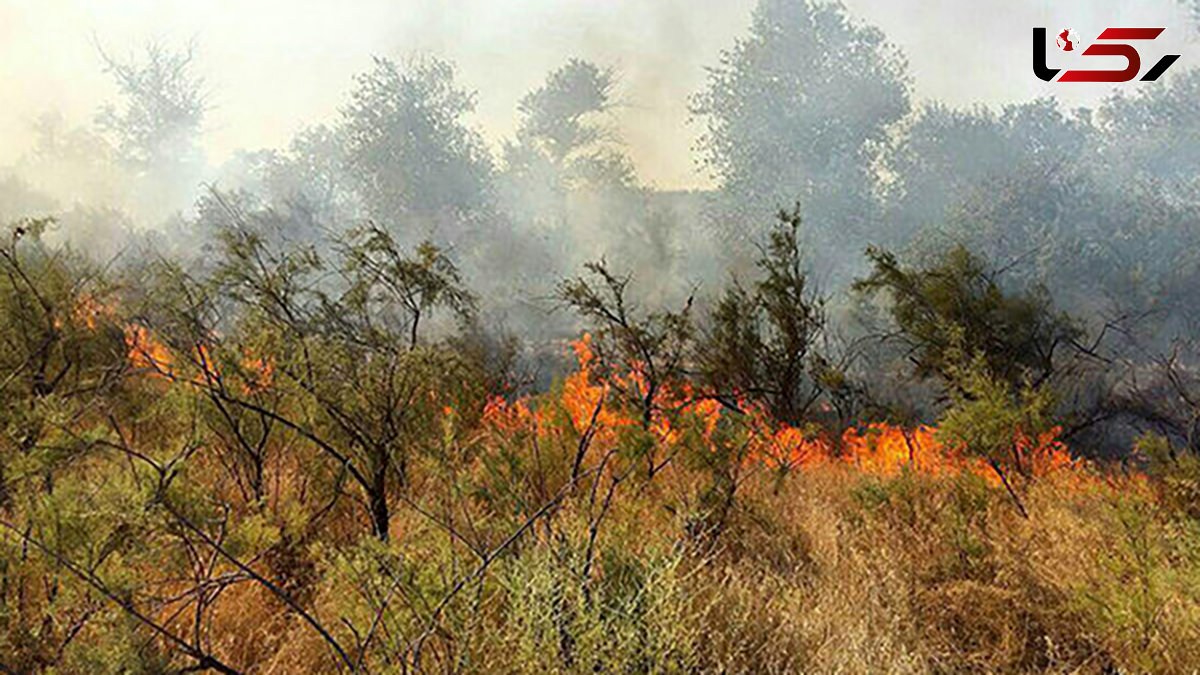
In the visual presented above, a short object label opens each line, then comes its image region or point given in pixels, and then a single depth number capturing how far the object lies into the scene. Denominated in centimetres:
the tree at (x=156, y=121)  3003
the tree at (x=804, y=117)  2066
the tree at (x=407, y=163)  2414
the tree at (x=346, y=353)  379
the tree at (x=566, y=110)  3042
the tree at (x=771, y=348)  904
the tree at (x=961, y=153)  2031
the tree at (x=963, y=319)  917
